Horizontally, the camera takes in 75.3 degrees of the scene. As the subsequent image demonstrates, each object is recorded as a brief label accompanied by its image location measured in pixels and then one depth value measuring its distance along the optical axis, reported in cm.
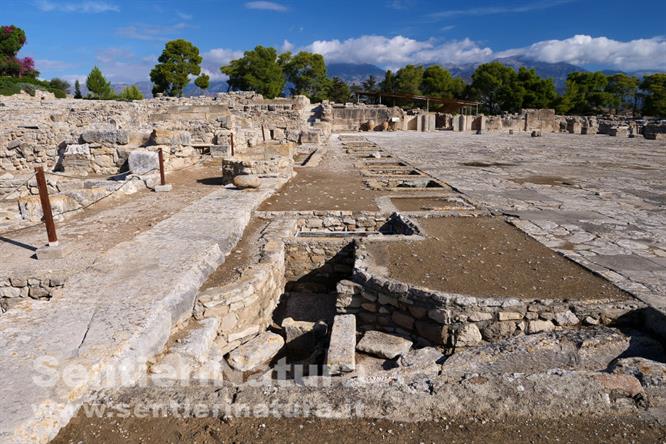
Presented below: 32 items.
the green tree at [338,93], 6725
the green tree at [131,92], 5791
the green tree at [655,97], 5309
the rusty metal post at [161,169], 990
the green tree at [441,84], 6375
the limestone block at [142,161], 1112
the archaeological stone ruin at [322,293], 302
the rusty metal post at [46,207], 516
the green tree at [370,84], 8112
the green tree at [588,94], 6041
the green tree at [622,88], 6019
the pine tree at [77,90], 5088
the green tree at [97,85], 5531
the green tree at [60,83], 5651
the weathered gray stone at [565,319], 452
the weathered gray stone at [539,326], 451
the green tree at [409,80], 6361
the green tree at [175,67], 5436
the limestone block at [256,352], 457
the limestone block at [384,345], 454
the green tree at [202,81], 5716
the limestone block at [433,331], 462
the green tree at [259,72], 5956
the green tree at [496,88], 5688
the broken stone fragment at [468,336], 454
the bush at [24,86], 3766
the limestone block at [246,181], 1032
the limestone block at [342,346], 408
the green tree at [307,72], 6594
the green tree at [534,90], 5622
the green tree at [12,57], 4814
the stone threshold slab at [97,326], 272
